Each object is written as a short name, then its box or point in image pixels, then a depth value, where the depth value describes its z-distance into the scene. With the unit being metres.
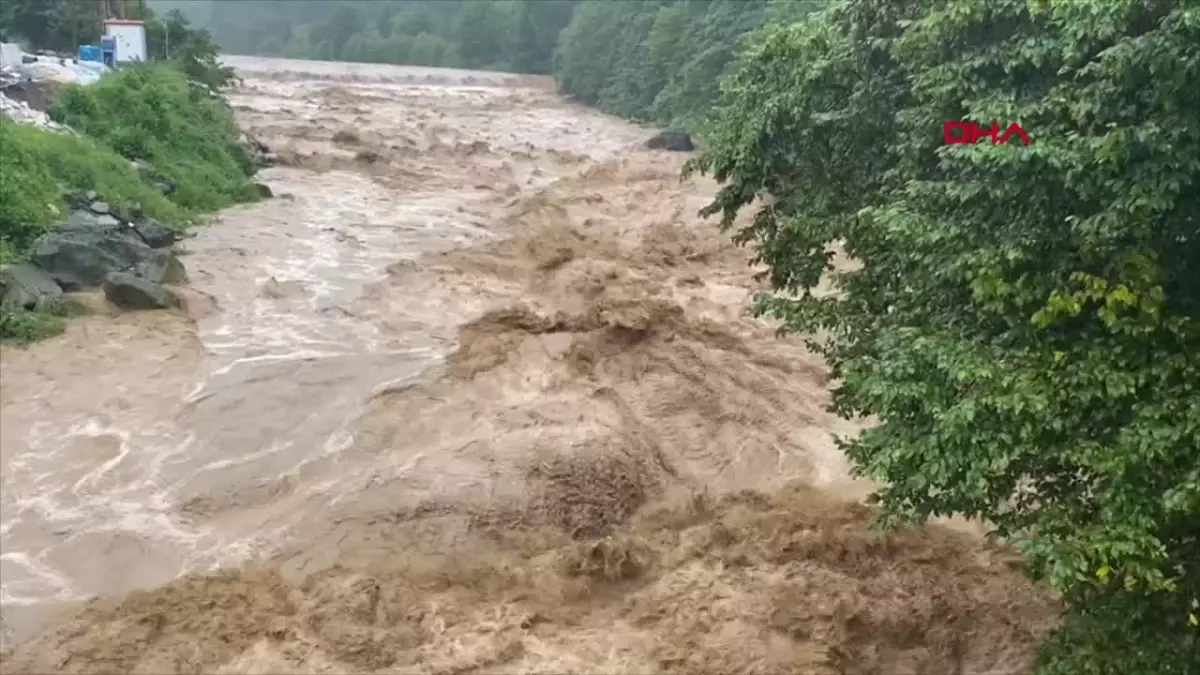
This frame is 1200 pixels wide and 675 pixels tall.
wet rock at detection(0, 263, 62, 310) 13.67
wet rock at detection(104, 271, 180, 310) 14.50
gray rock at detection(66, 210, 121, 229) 16.14
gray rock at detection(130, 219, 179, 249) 17.30
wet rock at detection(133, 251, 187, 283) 15.52
